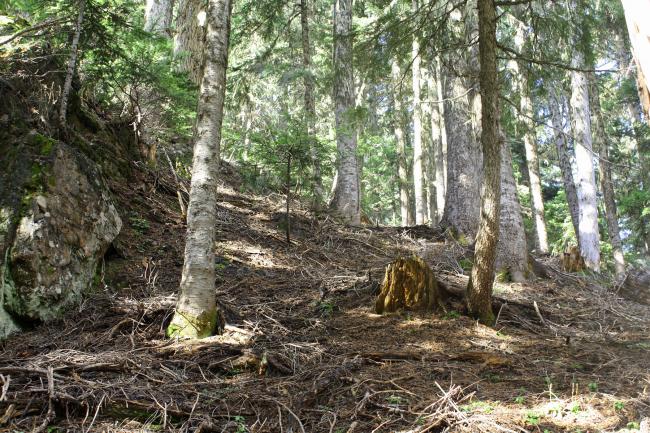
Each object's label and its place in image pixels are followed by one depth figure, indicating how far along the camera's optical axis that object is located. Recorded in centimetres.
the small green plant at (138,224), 676
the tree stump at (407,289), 588
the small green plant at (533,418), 309
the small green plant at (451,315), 568
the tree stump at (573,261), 1070
